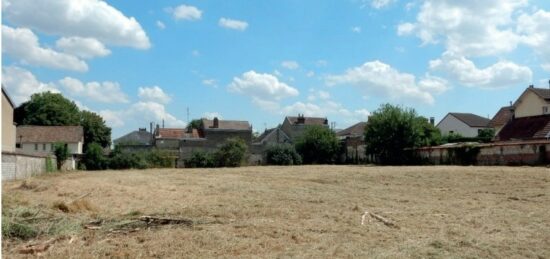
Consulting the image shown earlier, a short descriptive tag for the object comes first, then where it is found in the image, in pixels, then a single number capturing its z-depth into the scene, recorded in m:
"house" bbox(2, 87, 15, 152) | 35.58
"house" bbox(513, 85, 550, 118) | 48.64
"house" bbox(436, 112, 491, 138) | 72.69
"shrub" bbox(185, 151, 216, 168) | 57.22
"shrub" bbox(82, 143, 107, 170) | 55.25
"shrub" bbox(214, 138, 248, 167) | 56.66
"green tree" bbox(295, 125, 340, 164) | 62.88
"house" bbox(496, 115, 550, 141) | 40.75
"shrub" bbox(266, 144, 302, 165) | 60.66
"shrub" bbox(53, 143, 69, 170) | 48.53
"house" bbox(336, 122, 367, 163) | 60.94
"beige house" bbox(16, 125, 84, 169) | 67.62
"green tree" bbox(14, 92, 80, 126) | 77.62
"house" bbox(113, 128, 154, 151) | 98.91
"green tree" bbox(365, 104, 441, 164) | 52.00
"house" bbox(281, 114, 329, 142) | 90.66
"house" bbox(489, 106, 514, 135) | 53.75
